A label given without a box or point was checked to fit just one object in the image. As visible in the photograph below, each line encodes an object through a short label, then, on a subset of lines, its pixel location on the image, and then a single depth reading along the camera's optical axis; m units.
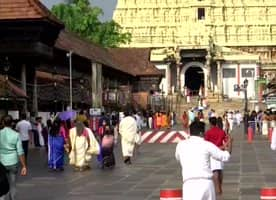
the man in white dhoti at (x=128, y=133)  26.38
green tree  89.94
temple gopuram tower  101.62
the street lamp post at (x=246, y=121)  50.78
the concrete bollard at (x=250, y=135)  43.69
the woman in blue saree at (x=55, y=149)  24.05
